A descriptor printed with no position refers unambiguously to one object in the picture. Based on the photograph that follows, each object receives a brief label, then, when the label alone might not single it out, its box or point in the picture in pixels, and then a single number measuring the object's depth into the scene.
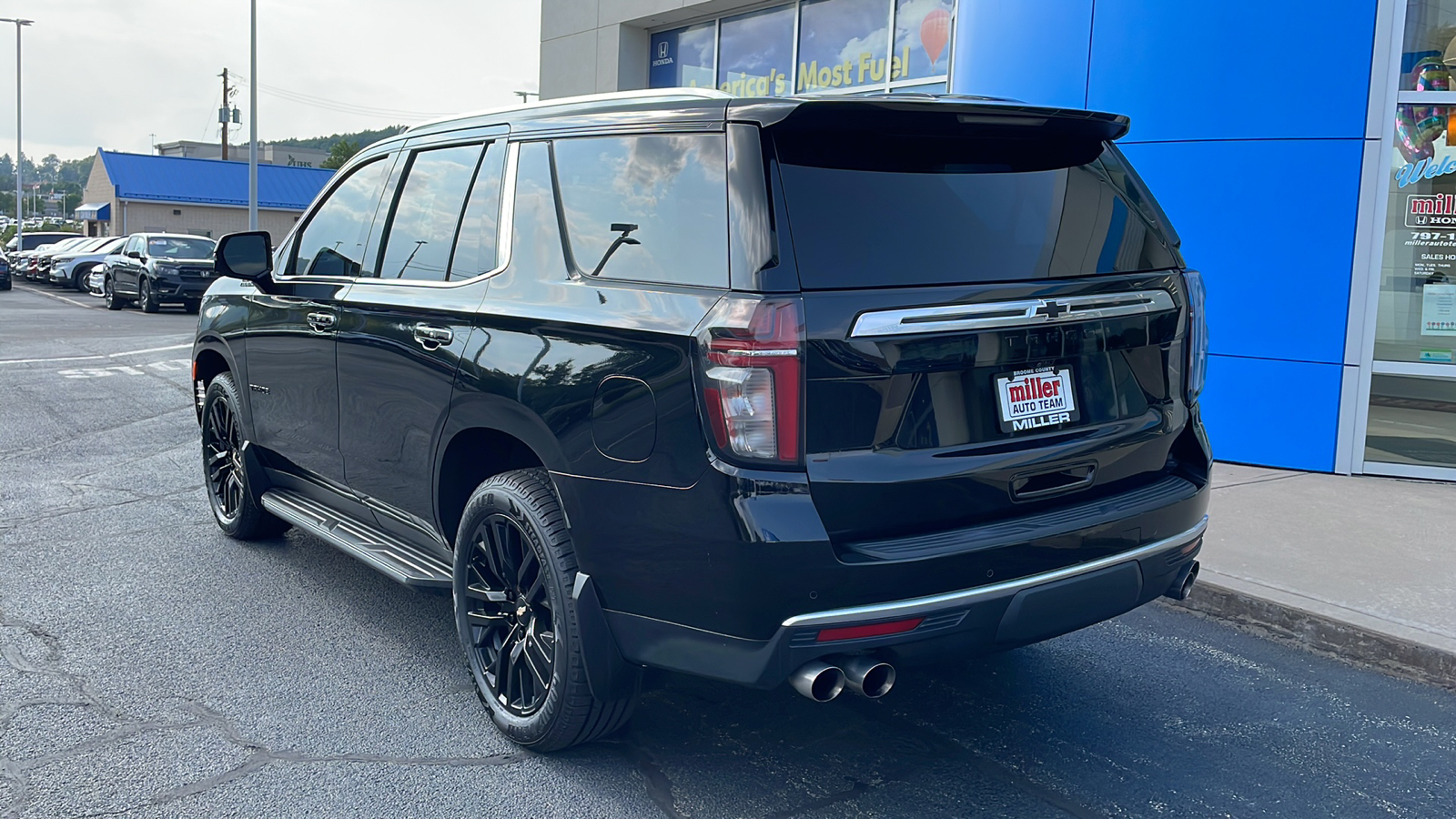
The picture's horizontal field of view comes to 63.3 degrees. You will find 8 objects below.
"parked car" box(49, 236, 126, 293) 33.56
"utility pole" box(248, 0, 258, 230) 29.17
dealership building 7.74
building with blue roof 58.31
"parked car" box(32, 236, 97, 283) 36.41
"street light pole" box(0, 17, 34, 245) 50.69
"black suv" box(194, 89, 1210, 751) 2.87
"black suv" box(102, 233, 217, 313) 24.52
